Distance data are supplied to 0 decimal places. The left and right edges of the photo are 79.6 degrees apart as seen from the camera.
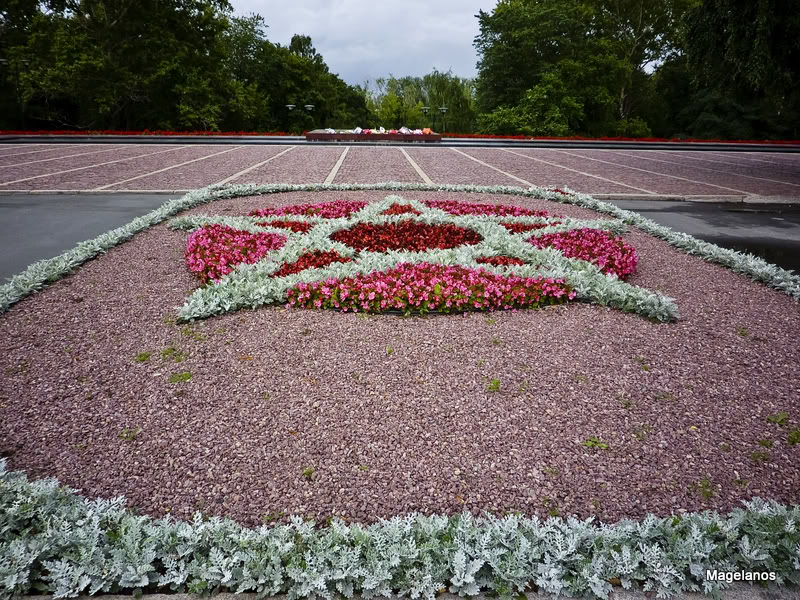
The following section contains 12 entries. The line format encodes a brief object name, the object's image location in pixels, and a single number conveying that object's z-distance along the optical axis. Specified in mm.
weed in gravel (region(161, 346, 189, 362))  3422
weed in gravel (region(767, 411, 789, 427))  2787
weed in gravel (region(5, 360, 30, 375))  3242
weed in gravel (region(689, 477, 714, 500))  2271
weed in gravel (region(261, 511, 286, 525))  2106
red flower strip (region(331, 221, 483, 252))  5930
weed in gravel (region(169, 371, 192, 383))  3136
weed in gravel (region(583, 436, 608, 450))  2562
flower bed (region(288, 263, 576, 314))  4207
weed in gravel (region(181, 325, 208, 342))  3707
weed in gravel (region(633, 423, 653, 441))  2652
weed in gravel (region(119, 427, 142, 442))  2616
